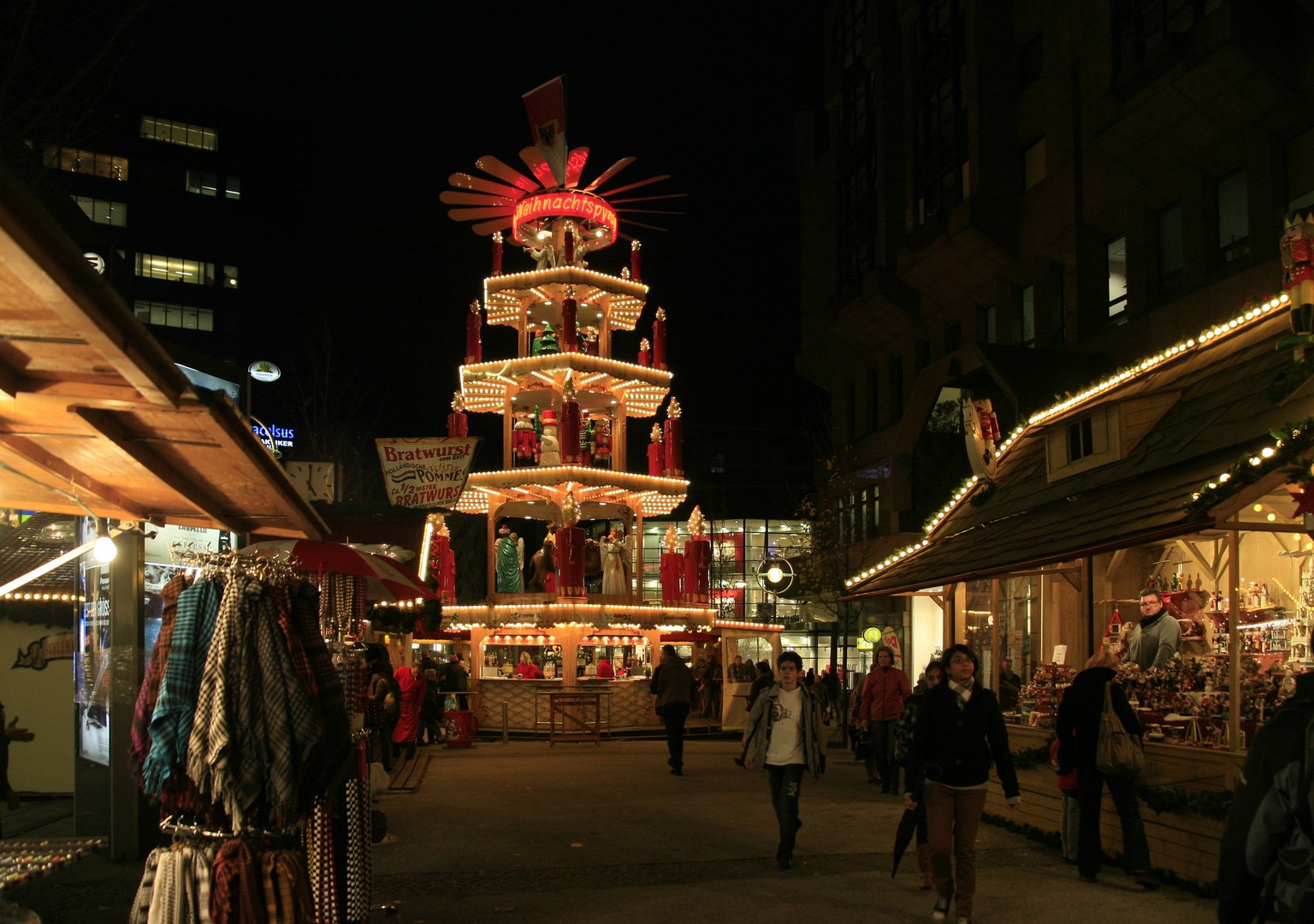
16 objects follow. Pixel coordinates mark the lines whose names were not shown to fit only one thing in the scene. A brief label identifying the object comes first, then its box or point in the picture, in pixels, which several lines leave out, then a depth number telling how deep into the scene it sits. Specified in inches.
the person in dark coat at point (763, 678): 623.9
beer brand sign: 535.5
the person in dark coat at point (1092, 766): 394.0
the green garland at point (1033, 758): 497.8
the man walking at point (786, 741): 421.4
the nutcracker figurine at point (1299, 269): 386.9
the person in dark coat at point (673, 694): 754.6
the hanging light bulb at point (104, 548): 289.1
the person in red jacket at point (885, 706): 645.9
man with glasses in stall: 491.5
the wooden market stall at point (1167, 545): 386.6
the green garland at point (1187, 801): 375.6
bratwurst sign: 803.4
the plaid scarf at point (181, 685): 225.6
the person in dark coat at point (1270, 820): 179.8
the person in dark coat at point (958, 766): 339.6
